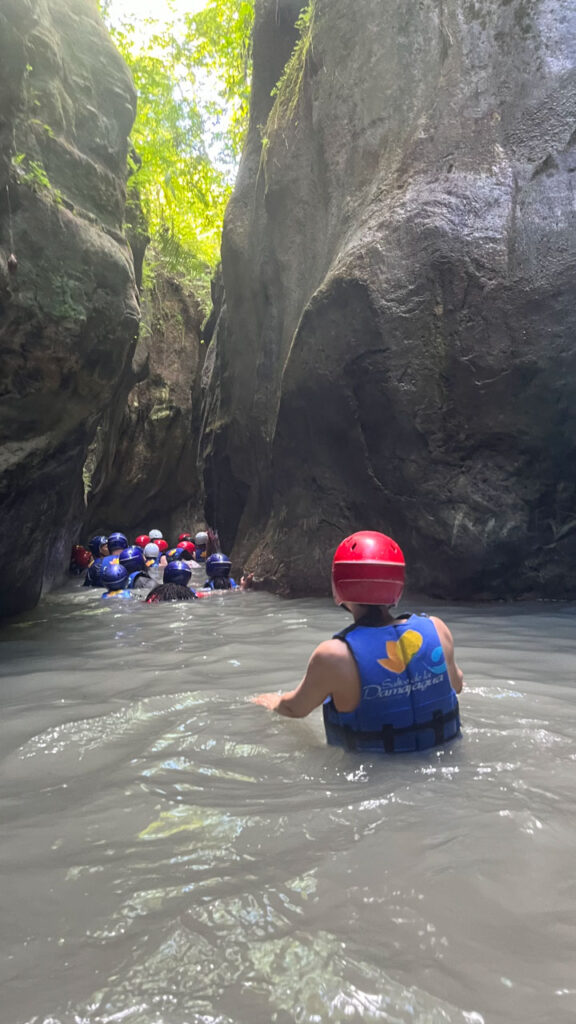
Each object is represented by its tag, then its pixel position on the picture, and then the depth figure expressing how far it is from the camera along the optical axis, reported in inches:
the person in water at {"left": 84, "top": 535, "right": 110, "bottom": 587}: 484.7
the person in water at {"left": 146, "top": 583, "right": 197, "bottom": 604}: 369.7
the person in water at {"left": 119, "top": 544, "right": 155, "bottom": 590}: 446.4
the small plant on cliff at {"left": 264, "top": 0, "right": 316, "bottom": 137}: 396.8
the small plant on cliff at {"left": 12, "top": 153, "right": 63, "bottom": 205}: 224.1
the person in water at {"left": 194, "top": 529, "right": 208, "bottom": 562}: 697.0
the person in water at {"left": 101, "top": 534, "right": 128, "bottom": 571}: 602.2
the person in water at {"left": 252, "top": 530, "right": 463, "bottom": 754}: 110.0
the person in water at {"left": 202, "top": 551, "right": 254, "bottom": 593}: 418.4
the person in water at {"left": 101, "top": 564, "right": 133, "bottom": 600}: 431.6
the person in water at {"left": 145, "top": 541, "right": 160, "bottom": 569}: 602.2
